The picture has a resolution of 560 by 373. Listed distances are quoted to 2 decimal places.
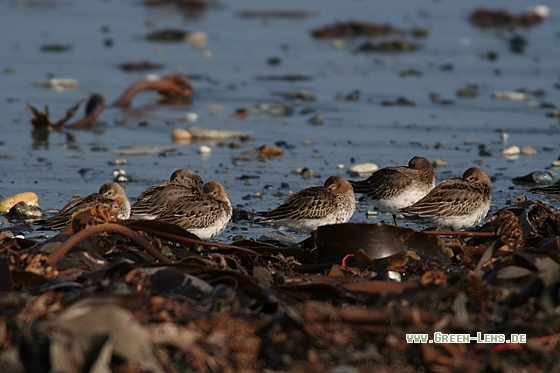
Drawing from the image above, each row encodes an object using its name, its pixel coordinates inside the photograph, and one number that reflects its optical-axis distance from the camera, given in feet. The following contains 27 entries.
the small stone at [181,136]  65.67
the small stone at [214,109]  76.95
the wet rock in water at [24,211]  44.55
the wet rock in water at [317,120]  72.43
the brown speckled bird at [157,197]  43.32
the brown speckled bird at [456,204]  44.42
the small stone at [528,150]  61.97
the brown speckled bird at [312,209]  42.84
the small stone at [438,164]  58.75
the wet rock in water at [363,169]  56.39
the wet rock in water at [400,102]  80.33
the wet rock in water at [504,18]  144.77
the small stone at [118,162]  57.57
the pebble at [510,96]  83.82
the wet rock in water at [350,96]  82.53
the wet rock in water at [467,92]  85.10
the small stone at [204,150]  62.00
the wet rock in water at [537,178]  52.75
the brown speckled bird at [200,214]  41.22
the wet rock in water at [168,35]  121.39
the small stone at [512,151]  61.82
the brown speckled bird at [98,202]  40.01
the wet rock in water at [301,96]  82.02
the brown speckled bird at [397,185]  46.96
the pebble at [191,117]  73.58
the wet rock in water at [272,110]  76.06
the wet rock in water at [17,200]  45.60
